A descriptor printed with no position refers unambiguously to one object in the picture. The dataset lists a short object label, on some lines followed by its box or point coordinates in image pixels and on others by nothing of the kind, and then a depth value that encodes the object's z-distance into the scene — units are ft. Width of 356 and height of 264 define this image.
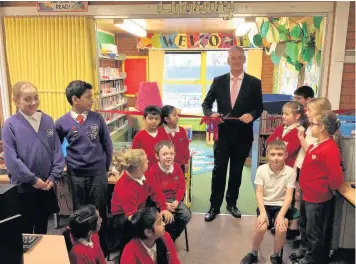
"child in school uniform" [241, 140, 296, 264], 8.01
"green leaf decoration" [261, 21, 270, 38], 15.37
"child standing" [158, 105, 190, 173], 9.87
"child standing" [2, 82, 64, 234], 7.13
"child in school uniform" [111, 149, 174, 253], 7.36
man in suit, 10.03
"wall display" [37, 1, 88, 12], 11.18
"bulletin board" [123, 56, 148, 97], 26.03
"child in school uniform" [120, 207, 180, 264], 5.89
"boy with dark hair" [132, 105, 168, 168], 9.41
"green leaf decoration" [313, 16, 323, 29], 11.79
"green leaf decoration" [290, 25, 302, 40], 13.58
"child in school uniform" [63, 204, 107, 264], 5.77
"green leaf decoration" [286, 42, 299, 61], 14.68
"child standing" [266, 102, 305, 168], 9.15
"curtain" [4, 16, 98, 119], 11.30
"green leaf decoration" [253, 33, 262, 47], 17.94
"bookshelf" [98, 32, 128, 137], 19.40
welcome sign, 24.85
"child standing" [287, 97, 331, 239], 8.54
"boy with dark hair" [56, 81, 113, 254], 7.91
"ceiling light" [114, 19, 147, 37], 16.46
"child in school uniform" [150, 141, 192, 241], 8.29
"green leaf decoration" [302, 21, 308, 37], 13.33
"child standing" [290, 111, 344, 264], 7.25
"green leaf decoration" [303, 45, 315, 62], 13.20
